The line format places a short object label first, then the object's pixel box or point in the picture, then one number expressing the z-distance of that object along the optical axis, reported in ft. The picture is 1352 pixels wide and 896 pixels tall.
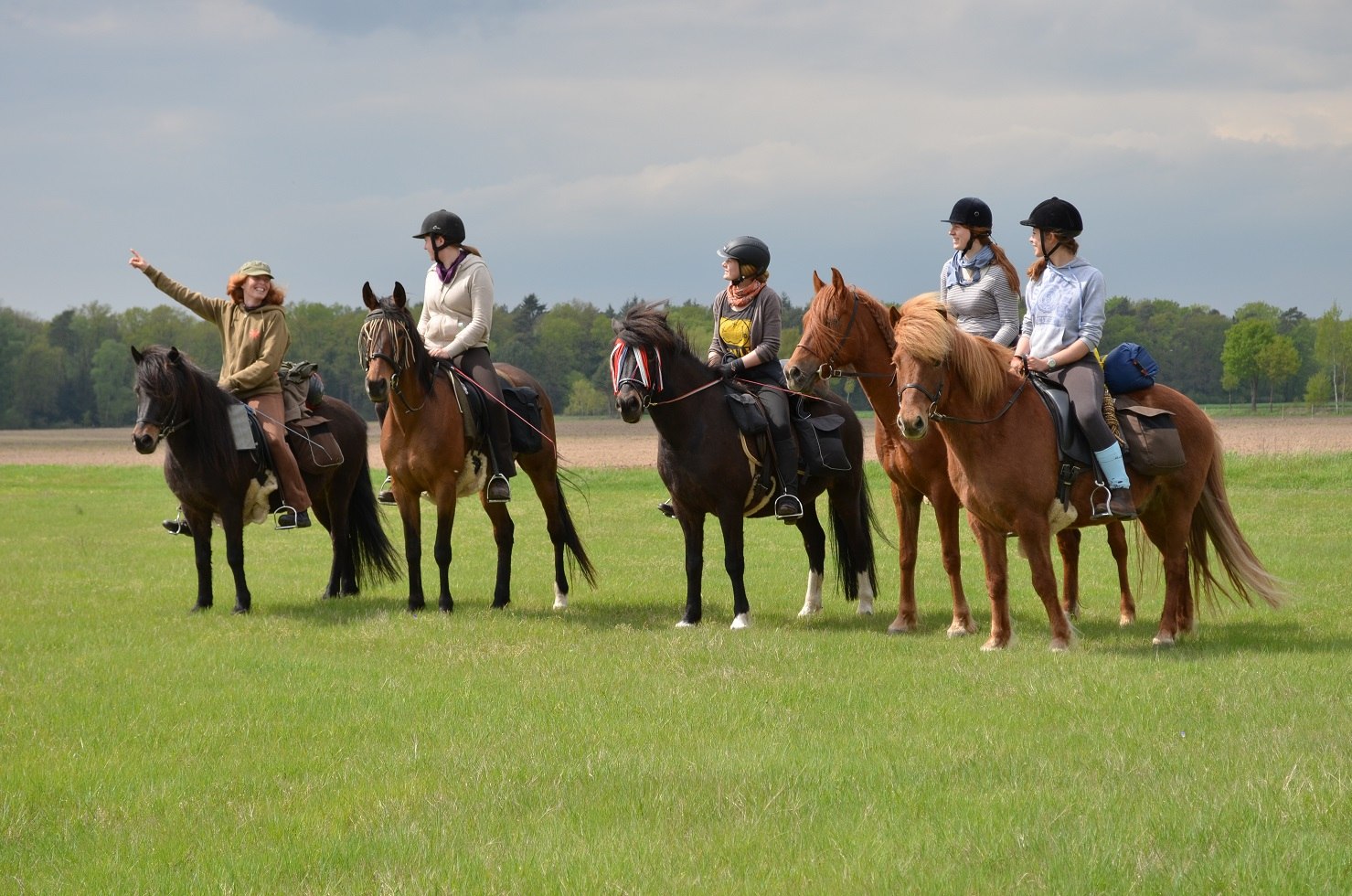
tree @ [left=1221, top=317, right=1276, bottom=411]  346.95
